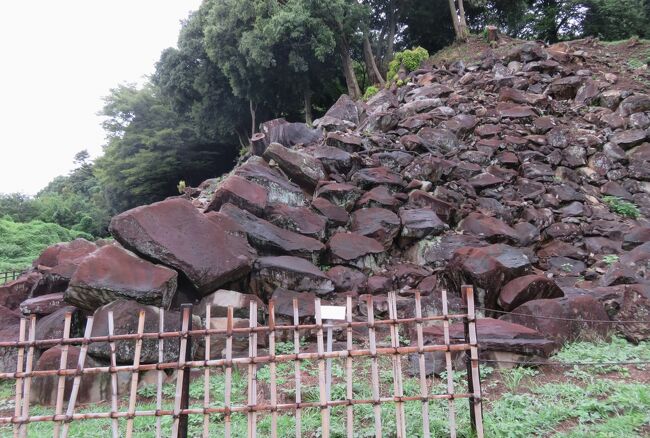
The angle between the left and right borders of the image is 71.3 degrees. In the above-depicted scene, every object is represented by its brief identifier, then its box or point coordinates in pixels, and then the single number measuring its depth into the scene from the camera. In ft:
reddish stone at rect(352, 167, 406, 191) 32.48
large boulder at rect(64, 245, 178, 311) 18.06
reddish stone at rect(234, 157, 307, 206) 28.40
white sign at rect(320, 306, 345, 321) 11.38
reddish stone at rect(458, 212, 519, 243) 28.22
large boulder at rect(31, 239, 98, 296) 22.12
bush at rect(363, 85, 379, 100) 57.94
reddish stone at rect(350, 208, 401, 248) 27.94
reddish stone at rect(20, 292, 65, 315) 20.35
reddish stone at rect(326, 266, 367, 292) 24.18
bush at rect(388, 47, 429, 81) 59.57
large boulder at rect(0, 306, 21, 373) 19.26
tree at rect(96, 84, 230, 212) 77.56
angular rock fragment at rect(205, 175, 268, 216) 25.91
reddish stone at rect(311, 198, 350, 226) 28.55
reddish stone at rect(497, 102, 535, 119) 42.68
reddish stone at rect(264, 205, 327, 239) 26.30
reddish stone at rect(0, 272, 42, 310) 24.76
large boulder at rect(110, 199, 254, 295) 19.71
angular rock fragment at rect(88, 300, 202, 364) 17.12
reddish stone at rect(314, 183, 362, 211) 30.19
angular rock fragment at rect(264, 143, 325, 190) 31.22
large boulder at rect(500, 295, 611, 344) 18.22
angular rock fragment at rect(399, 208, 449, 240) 28.14
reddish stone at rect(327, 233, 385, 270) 25.71
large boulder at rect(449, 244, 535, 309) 22.02
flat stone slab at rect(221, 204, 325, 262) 24.03
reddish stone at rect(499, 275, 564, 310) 20.95
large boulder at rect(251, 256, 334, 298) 22.17
